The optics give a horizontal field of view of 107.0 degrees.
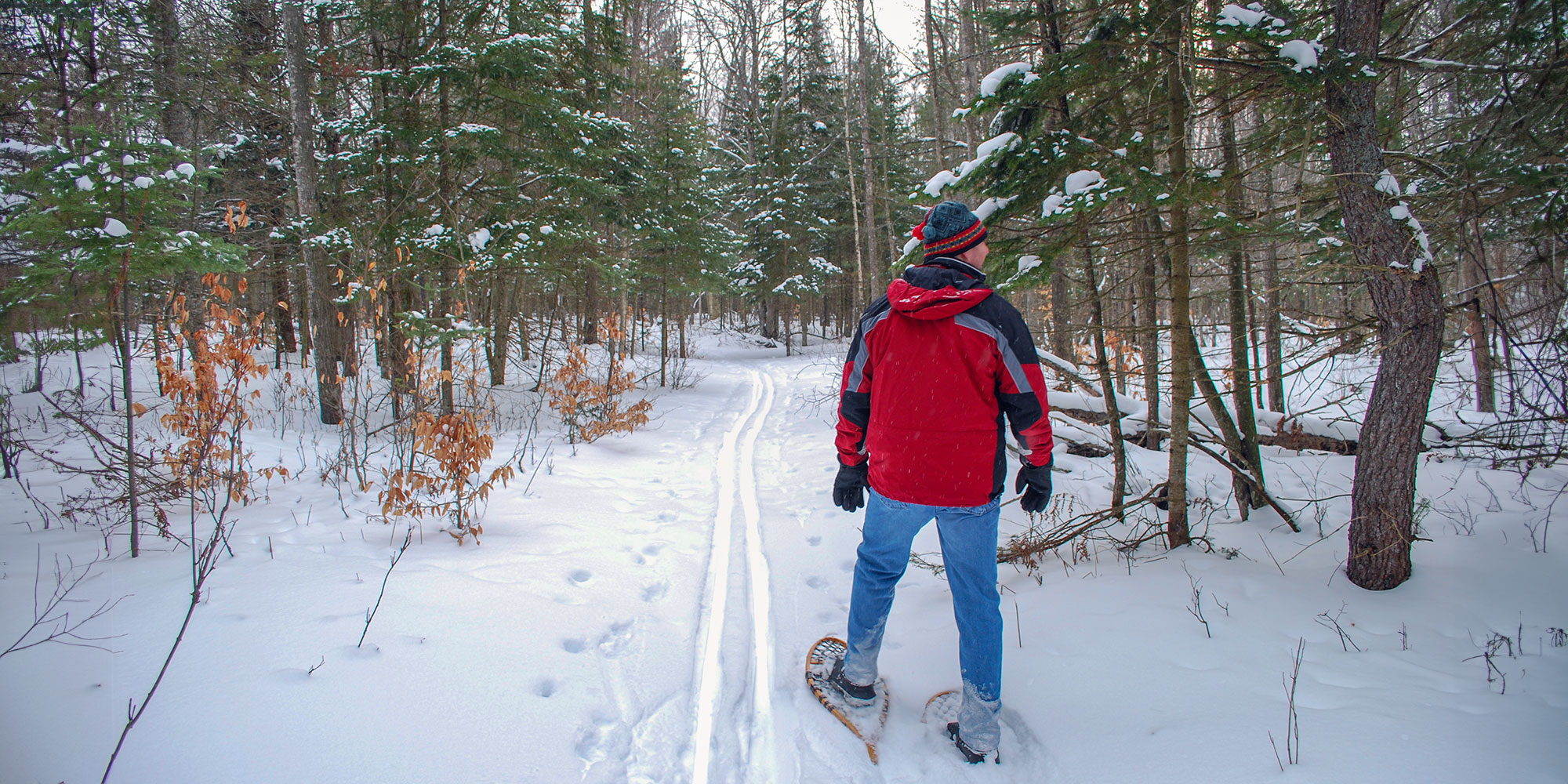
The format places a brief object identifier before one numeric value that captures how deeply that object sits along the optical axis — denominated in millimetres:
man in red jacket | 2332
